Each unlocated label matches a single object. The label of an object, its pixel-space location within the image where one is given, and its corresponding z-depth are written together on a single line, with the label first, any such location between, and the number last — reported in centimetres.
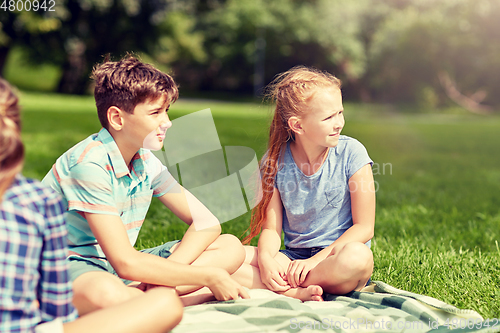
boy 182
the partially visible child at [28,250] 130
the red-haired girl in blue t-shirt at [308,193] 231
